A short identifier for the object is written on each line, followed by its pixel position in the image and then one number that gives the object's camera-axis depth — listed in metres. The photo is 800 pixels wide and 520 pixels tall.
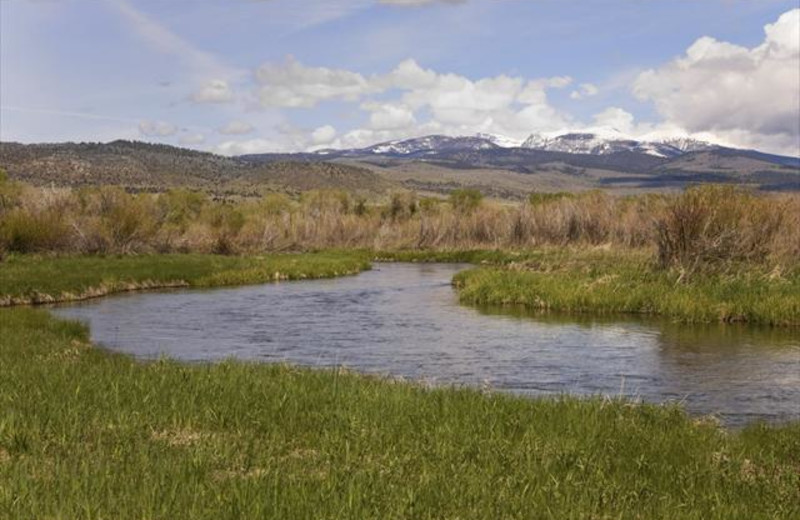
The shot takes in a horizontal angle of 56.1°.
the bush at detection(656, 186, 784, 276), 33.56
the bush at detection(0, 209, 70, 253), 47.95
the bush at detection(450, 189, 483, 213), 98.07
